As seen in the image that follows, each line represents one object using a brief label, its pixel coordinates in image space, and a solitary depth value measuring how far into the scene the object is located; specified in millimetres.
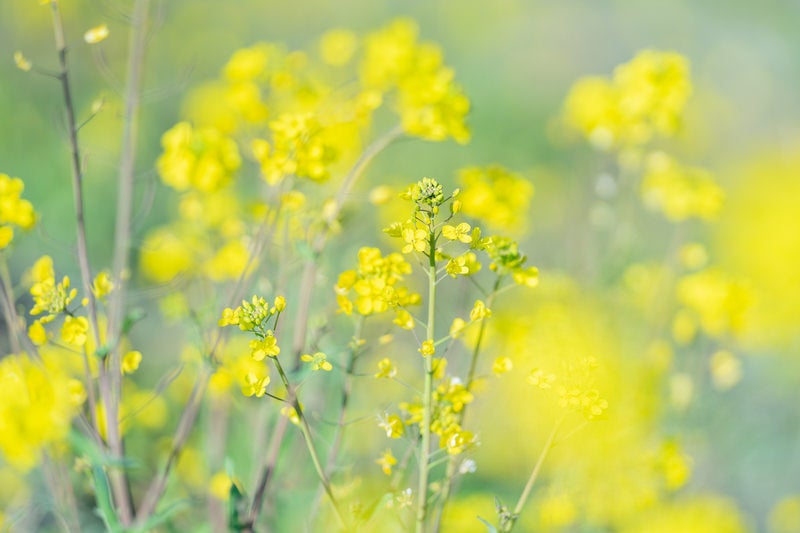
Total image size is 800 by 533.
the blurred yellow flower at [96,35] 1738
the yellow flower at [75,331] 1703
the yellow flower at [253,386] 1651
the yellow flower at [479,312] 1659
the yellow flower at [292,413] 1677
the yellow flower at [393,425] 1674
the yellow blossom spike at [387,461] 1684
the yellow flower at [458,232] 1645
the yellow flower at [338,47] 2083
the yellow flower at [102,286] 1740
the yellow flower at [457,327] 1677
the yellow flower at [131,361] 1734
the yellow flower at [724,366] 2222
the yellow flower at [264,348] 1642
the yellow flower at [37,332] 1699
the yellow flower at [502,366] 1696
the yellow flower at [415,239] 1635
